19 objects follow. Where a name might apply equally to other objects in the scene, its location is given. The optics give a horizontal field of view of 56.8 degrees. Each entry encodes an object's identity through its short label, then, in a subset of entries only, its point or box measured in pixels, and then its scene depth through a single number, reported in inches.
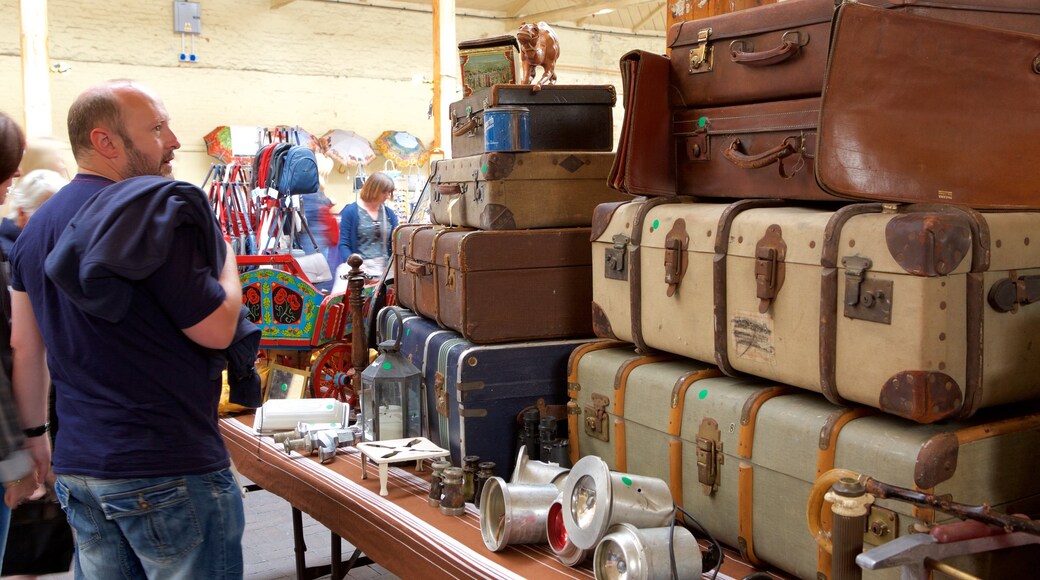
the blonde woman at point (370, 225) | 258.5
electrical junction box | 526.6
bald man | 84.8
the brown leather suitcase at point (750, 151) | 91.0
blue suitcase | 118.5
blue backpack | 250.5
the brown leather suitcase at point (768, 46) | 82.1
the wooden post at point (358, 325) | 154.6
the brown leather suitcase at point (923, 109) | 79.7
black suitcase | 128.2
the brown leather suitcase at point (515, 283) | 121.9
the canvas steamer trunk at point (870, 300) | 72.6
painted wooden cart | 167.0
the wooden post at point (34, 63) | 430.3
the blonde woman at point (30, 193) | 144.9
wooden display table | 94.7
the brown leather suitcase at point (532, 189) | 125.1
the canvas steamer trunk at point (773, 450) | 73.1
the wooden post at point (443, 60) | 363.6
